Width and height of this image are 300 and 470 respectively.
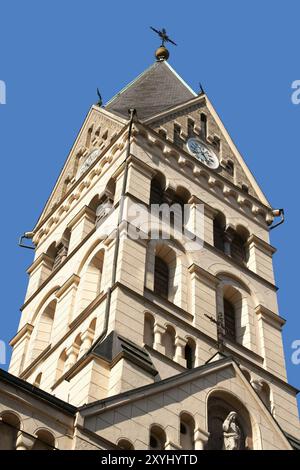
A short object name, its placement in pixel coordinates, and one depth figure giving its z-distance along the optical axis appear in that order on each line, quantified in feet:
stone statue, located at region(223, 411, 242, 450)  90.48
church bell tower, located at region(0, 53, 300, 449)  87.20
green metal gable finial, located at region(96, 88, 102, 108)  163.02
